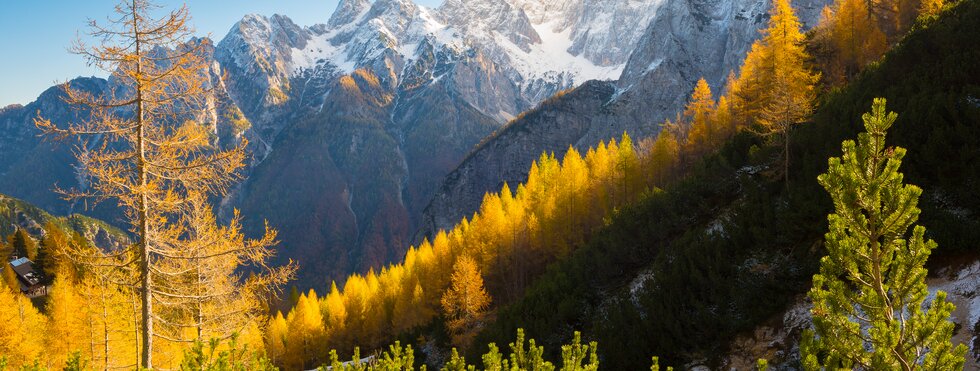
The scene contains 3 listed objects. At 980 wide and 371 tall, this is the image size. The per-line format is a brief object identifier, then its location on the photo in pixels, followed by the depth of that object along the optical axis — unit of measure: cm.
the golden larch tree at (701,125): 4119
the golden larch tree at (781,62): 3077
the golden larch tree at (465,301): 3497
